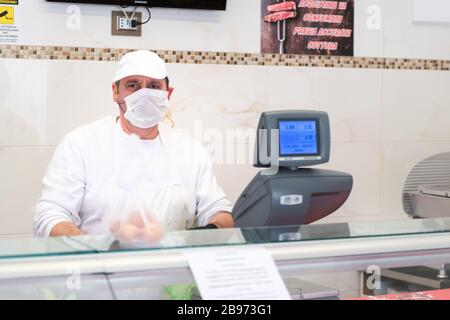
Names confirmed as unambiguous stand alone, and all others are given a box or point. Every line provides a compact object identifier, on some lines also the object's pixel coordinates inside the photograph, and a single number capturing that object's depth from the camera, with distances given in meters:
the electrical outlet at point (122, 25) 3.51
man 2.57
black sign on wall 3.79
